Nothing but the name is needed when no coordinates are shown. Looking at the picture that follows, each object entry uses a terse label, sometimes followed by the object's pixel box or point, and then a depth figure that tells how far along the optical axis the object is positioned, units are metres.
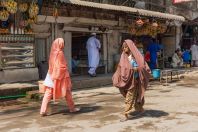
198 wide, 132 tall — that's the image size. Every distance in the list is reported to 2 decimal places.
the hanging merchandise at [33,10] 13.02
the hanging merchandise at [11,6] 12.20
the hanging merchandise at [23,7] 12.79
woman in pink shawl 8.58
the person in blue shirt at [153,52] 21.09
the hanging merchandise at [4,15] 12.30
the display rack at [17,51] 13.12
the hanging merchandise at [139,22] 18.36
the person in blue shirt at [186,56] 24.35
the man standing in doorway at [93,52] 16.78
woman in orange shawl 9.07
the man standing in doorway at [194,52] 24.84
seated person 23.16
